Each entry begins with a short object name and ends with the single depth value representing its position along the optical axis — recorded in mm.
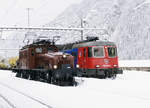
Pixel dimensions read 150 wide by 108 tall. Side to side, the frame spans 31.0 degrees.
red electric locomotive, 20947
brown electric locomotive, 17234
